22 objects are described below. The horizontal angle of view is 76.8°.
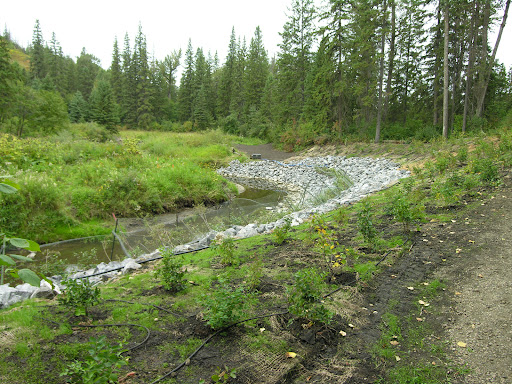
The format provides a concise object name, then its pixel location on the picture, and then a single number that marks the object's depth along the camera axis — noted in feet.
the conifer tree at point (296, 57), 101.24
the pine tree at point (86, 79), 173.25
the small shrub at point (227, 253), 15.97
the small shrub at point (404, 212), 16.56
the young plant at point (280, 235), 18.15
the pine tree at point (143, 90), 143.95
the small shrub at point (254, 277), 12.74
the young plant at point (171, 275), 12.73
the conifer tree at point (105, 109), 102.47
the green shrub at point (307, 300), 9.84
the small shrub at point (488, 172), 24.25
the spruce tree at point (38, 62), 169.65
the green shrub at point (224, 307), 9.62
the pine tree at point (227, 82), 164.04
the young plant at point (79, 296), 10.58
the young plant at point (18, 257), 2.72
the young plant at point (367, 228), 15.64
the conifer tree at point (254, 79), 144.36
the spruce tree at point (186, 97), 162.91
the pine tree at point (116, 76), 158.61
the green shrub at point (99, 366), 6.30
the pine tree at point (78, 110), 118.83
